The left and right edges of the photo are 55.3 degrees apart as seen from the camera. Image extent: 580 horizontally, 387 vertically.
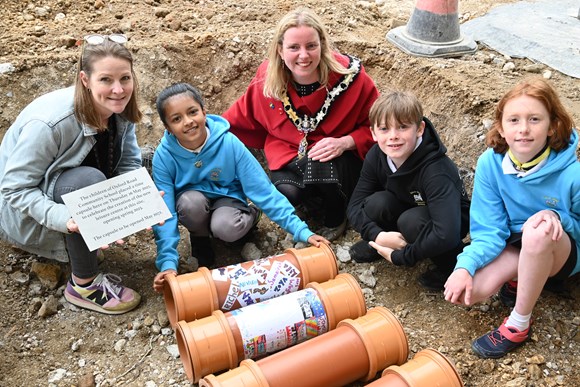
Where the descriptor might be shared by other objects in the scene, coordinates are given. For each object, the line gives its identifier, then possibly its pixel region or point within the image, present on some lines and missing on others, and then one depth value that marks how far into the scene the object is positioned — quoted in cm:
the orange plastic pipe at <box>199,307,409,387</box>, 222
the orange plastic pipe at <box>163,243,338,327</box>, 263
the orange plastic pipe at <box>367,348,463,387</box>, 219
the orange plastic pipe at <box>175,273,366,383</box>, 241
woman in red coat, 329
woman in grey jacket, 263
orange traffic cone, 435
